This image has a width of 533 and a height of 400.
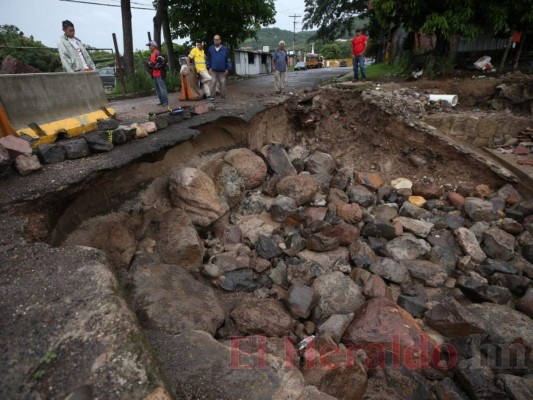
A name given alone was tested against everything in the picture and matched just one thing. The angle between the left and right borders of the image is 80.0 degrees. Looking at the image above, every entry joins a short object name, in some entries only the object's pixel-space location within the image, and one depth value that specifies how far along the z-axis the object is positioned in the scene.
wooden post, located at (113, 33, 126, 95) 9.36
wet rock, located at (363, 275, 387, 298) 3.54
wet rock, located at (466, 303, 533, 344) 3.14
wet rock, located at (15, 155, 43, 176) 3.07
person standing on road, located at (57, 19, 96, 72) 4.76
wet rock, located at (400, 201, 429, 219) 5.21
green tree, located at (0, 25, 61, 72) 11.60
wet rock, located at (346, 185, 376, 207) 5.54
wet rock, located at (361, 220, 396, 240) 4.66
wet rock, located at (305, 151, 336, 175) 6.33
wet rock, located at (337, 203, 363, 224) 4.96
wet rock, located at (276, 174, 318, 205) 5.33
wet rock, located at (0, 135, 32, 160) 3.04
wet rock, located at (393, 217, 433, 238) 4.73
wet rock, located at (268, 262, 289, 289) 3.84
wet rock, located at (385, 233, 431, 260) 4.36
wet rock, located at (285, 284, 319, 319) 3.23
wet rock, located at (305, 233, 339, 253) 4.32
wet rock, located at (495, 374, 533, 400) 2.46
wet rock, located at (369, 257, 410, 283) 3.88
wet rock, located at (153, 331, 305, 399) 1.64
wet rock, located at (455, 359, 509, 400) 2.51
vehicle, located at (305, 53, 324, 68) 32.00
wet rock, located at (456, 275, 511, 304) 3.63
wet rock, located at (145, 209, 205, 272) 3.74
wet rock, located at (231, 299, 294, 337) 2.89
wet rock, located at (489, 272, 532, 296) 3.74
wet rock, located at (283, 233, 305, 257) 4.32
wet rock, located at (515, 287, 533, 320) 3.45
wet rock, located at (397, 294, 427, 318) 3.45
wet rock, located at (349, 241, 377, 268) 4.12
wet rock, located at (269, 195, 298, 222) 4.96
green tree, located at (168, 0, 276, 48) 11.43
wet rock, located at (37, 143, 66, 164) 3.32
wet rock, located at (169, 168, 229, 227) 4.27
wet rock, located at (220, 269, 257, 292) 3.62
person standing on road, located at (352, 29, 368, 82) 8.84
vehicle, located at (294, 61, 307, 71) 29.32
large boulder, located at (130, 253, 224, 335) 2.43
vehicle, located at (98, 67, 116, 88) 14.36
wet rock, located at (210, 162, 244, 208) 5.06
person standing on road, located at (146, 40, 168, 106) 5.77
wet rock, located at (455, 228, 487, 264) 4.33
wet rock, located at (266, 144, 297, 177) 6.06
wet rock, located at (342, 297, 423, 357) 2.83
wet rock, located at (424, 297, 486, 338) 3.13
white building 22.88
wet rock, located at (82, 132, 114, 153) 3.68
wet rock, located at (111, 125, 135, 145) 3.93
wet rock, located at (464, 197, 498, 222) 4.96
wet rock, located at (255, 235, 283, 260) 4.23
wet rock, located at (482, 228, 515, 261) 4.31
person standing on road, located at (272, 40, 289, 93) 7.71
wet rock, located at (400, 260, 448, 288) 3.94
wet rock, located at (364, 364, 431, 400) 2.59
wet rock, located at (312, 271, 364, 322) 3.37
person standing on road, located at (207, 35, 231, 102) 6.55
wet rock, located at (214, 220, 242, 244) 4.49
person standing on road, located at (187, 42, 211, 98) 7.02
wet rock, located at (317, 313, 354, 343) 2.97
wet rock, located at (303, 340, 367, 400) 2.37
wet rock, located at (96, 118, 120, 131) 4.38
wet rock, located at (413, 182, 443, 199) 5.63
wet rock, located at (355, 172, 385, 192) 5.95
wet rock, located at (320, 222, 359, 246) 4.50
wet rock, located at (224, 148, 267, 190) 5.47
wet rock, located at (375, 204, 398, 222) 5.23
